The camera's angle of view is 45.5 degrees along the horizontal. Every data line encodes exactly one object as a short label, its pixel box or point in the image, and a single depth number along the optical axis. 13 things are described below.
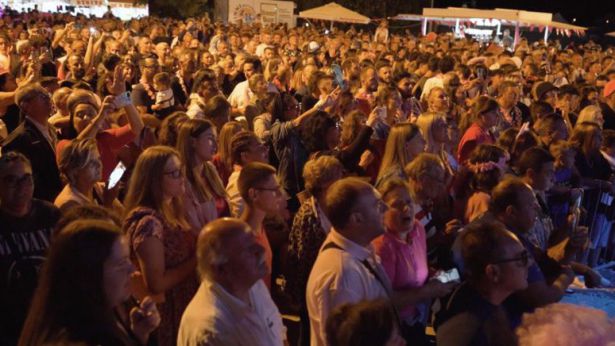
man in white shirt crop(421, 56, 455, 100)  10.33
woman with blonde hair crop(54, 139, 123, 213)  4.27
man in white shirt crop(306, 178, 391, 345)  3.29
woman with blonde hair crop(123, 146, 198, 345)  3.46
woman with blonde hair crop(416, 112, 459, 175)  6.12
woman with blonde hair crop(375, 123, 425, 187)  5.38
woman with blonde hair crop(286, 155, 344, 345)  4.23
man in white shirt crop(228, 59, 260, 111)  8.75
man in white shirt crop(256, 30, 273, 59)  15.24
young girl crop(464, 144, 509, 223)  4.84
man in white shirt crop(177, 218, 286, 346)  2.76
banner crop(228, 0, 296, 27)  27.72
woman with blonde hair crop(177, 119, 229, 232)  4.45
